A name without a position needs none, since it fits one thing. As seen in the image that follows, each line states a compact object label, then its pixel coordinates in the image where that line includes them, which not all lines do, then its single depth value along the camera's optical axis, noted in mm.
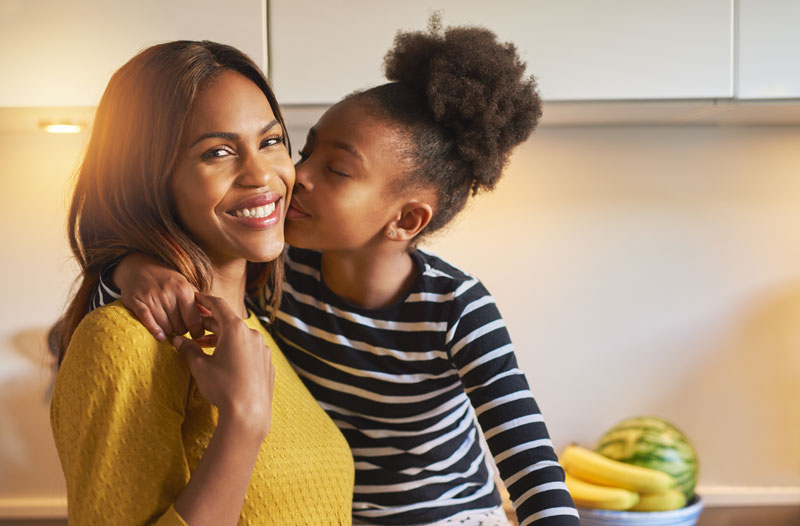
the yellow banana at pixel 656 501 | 1367
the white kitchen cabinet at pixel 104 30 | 1163
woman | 723
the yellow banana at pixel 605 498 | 1348
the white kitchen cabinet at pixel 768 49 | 1179
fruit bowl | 1339
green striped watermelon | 1400
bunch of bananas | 1353
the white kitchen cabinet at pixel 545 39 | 1176
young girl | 1008
